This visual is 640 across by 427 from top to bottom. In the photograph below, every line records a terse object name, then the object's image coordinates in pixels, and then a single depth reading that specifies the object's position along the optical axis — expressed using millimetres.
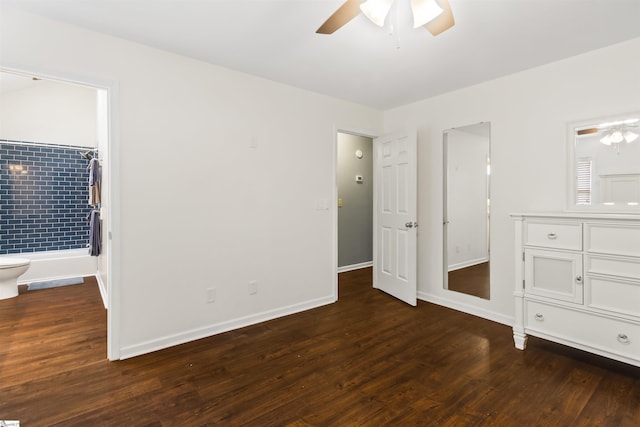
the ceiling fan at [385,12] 1480
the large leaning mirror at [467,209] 3188
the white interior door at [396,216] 3521
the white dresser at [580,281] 2059
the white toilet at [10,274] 3545
